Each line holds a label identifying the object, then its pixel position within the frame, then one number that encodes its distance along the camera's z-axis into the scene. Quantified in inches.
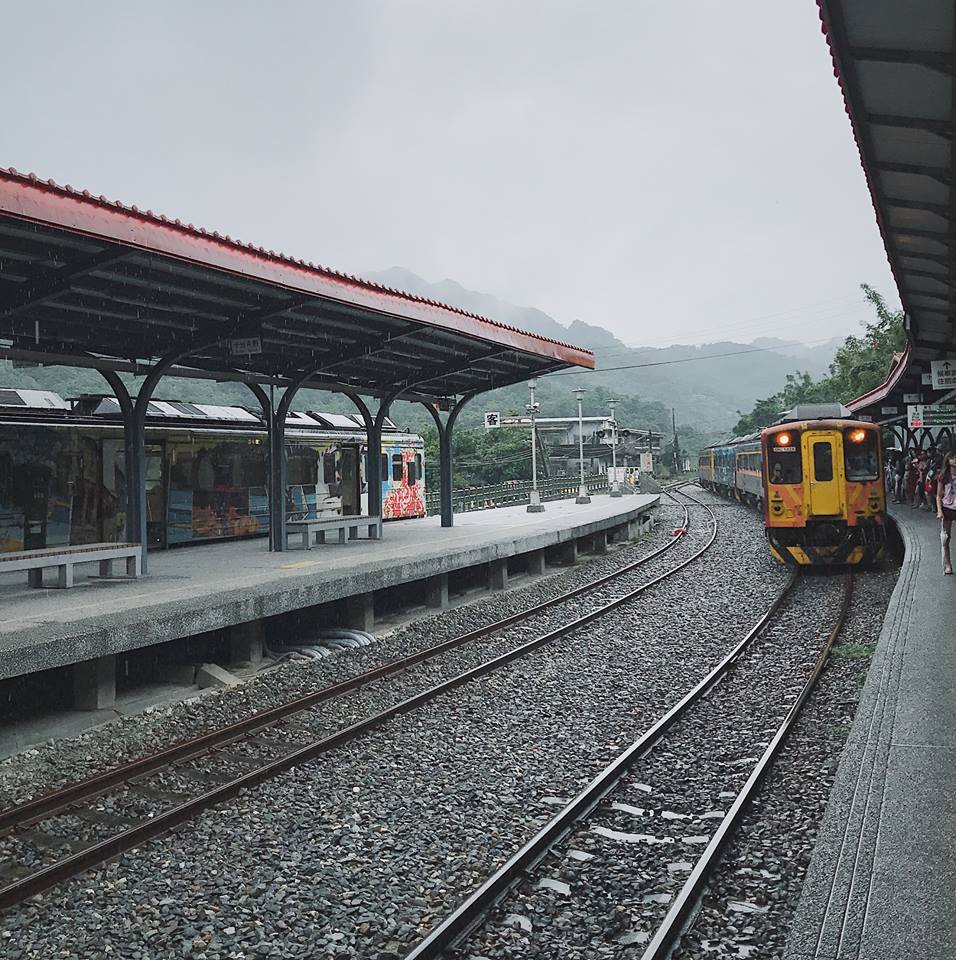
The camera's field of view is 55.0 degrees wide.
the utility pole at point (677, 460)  2657.7
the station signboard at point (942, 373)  571.8
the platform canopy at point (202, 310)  287.4
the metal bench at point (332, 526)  551.5
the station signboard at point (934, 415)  709.3
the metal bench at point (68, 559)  359.9
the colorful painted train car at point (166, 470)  499.5
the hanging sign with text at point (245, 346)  420.5
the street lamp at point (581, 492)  1142.3
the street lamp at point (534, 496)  951.0
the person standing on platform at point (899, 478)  994.1
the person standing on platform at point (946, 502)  420.8
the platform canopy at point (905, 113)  180.5
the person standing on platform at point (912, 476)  905.5
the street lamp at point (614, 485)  1318.2
